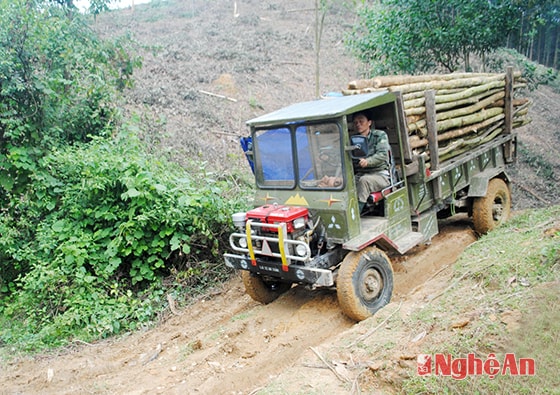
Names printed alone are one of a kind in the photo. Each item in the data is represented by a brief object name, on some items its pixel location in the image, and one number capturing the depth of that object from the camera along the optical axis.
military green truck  5.20
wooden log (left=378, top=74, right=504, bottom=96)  6.53
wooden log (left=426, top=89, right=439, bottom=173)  6.65
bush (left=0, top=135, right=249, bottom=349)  6.21
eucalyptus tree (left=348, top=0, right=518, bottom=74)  10.61
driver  5.67
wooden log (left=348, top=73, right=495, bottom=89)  6.78
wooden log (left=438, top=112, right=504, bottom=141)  7.00
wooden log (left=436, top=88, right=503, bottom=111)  7.02
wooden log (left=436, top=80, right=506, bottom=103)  7.05
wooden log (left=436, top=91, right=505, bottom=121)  7.01
